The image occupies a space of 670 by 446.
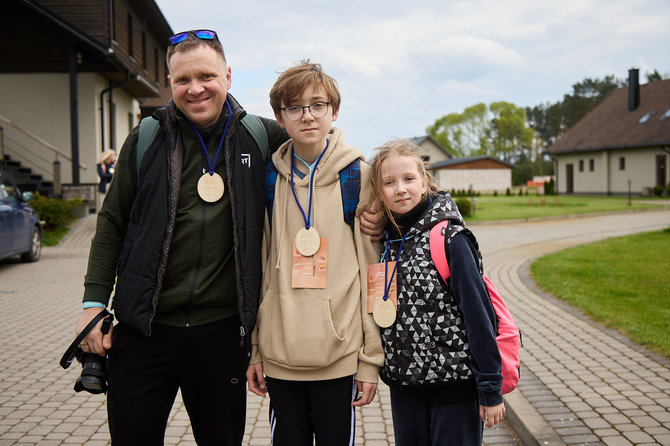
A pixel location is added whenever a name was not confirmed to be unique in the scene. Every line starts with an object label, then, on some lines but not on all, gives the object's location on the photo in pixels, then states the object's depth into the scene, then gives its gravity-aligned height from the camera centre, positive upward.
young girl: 2.39 -0.46
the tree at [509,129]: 85.62 +10.85
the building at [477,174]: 63.97 +3.59
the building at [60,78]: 20.70 +4.97
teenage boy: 2.44 -0.32
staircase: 20.05 +1.14
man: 2.48 -0.15
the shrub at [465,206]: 24.97 +0.11
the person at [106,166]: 17.54 +1.40
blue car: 11.58 -0.19
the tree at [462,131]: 88.38 +11.24
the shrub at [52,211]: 16.78 +0.13
